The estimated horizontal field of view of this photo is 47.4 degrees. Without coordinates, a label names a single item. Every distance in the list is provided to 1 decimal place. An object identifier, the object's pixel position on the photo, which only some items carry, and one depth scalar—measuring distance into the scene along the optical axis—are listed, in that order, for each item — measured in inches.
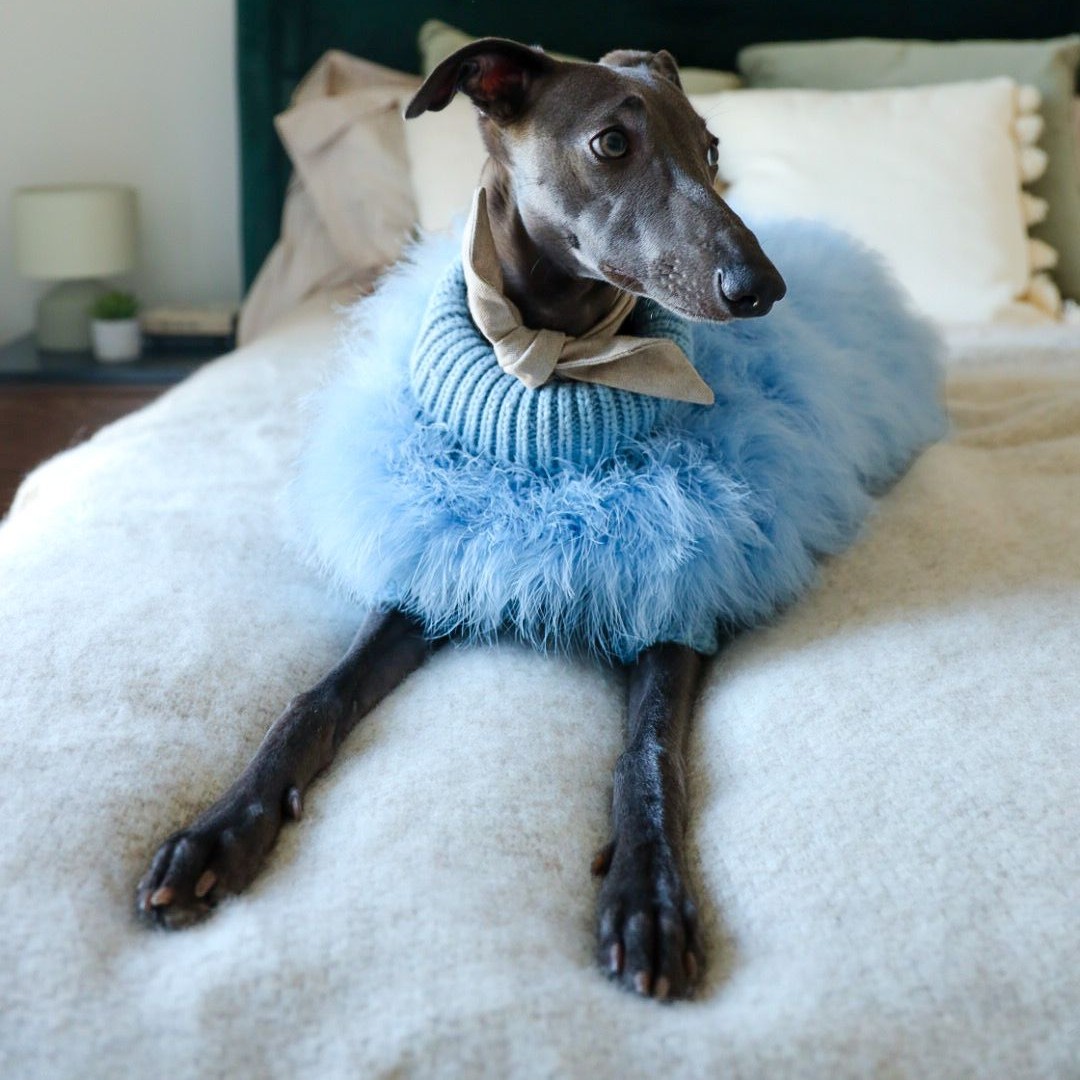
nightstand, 95.5
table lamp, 98.7
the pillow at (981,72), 95.3
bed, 27.3
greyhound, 35.3
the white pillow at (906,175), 88.8
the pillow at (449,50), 98.6
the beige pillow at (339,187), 96.4
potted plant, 101.9
